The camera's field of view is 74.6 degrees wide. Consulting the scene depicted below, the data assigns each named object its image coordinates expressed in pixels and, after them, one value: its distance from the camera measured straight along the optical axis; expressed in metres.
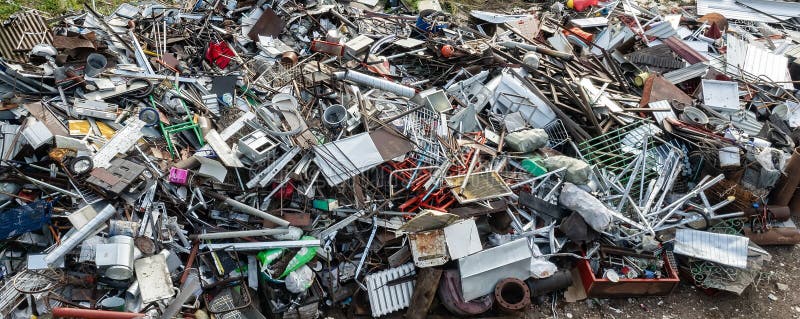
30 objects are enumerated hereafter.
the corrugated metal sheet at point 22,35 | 8.41
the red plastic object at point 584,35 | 11.23
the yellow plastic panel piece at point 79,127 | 7.23
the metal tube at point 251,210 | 6.86
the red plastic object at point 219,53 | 9.72
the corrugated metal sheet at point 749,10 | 13.57
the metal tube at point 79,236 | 6.11
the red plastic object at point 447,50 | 9.84
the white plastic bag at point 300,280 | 6.65
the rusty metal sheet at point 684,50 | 10.81
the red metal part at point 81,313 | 5.73
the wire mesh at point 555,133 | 8.79
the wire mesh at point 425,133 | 7.79
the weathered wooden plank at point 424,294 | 6.85
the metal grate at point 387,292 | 6.91
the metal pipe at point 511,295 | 6.80
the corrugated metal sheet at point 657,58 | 10.62
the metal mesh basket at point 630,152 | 8.19
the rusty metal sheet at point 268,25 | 10.52
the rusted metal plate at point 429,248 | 6.94
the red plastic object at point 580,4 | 13.07
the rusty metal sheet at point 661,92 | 9.46
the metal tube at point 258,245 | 6.82
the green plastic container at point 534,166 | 7.86
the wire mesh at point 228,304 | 6.41
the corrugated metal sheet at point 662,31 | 11.36
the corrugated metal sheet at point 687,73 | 10.40
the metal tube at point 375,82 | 8.80
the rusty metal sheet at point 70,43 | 8.30
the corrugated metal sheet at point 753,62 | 10.99
